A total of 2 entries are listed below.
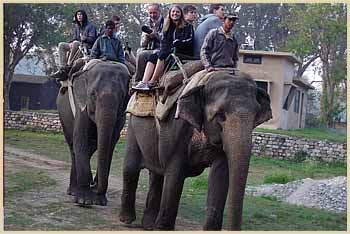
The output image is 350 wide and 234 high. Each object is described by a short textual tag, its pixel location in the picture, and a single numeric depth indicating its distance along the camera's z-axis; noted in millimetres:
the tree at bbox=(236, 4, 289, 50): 42906
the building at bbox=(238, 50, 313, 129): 27766
